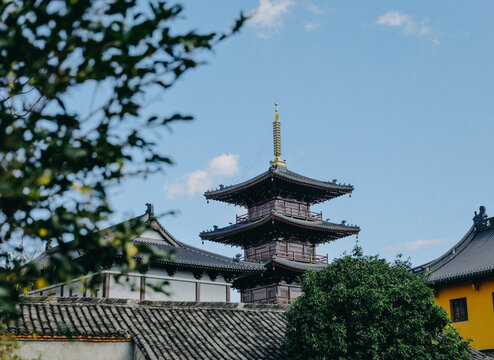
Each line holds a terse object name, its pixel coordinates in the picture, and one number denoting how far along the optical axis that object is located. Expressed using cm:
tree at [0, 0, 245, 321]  408
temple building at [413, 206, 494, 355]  2802
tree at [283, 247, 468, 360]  1412
